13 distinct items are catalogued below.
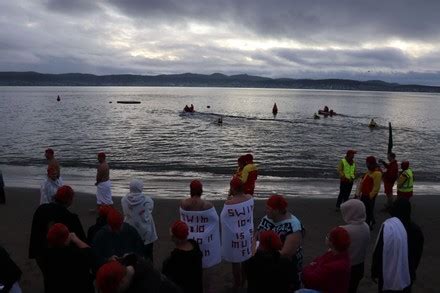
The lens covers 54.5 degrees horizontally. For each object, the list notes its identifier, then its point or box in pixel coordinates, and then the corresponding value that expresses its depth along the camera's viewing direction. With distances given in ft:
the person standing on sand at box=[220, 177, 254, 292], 22.08
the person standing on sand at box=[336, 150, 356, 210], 40.04
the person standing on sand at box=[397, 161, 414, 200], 39.47
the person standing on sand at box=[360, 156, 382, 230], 34.91
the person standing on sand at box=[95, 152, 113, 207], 34.94
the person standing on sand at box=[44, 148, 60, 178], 32.05
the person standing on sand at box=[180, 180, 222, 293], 21.52
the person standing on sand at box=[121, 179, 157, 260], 22.81
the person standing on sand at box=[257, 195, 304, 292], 17.78
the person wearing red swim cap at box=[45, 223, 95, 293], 16.10
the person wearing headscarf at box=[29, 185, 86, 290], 19.04
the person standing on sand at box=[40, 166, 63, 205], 27.30
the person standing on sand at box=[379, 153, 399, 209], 40.65
